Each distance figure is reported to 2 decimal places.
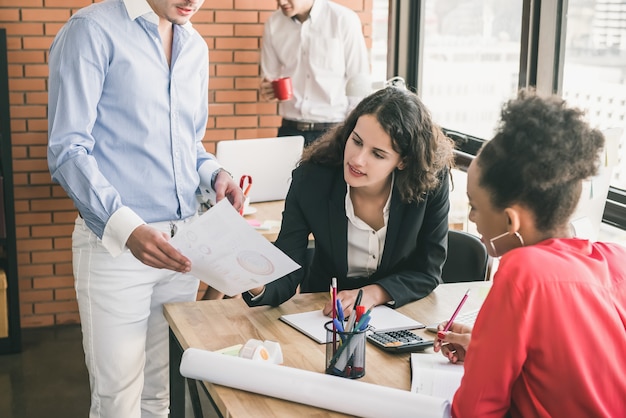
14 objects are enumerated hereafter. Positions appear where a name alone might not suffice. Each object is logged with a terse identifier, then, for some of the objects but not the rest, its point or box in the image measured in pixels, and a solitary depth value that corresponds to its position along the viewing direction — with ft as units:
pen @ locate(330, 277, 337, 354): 5.31
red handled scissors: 10.54
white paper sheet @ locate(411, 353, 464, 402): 5.14
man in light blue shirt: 6.63
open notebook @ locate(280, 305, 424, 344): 6.18
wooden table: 4.98
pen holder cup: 5.23
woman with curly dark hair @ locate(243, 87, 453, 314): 7.19
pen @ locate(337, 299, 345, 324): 5.58
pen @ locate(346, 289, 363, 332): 5.34
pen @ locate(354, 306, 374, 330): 5.32
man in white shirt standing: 14.20
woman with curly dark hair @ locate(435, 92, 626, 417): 4.03
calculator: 5.80
